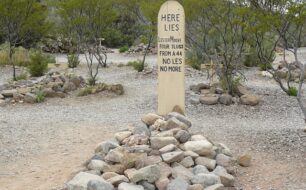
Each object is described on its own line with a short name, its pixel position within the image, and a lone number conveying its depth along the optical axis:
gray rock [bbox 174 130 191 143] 6.30
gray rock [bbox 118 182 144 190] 5.11
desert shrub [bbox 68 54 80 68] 19.38
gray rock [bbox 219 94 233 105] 10.85
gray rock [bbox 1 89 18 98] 12.43
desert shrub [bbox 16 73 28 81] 15.36
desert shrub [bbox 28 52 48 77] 15.97
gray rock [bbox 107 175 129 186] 5.27
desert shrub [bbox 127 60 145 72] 16.98
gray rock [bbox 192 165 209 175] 5.68
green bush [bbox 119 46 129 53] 28.42
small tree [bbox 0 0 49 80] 15.56
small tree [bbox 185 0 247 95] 11.52
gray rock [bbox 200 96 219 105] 10.88
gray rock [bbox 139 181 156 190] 5.27
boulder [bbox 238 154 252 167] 6.41
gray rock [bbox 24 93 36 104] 12.00
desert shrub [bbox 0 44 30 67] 19.95
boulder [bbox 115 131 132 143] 6.56
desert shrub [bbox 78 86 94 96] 12.67
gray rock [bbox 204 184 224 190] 5.15
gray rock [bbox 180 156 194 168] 5.84
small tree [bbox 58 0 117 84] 14.91
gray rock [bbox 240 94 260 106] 10.88
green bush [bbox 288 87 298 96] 11.99
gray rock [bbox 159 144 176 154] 5.94
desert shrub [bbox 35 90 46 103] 12.06
